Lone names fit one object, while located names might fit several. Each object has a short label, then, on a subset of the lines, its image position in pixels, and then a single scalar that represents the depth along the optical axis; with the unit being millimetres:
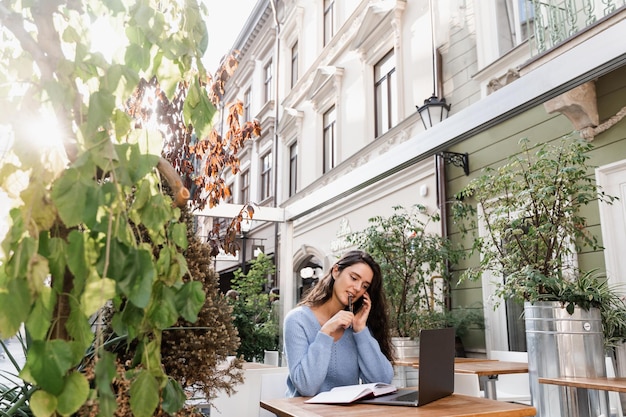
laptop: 2068
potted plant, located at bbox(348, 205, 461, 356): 6059
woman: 2584
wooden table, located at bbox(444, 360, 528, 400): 3836
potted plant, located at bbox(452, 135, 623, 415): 3149
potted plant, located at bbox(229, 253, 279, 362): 7520
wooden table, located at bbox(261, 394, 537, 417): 1921
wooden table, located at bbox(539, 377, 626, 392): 2611
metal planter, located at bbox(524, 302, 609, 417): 3064
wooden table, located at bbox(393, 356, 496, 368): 4711
